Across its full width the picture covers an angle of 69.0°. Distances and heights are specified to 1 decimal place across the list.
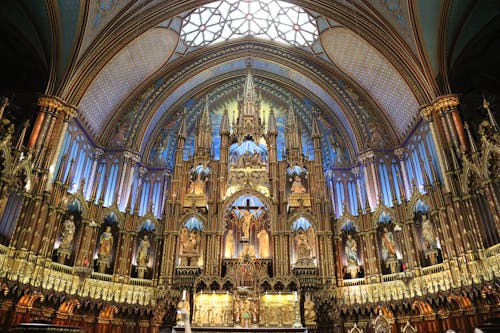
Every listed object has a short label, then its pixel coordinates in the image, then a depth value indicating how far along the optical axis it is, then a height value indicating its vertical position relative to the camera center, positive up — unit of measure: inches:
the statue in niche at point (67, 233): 709.3 +171.3
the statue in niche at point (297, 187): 889.5 +318.0
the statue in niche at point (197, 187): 897.5 +321.5
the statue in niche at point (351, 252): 808.1 +158.8
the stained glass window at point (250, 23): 1005.2 +805.2
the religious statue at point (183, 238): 812.5 +186.7
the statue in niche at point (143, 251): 809.5 +157.6
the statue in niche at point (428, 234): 703.1 +171.0
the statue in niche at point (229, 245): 830.5 +176.0
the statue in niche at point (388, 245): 770.2 +164.7
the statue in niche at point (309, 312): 711.7 +29.8
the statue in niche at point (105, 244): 768.3 +162.8
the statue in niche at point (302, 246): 805.9 +169.3
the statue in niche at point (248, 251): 799.4 +157.6
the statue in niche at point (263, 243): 832.9 +181.0
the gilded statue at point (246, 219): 853.8 +239.2
